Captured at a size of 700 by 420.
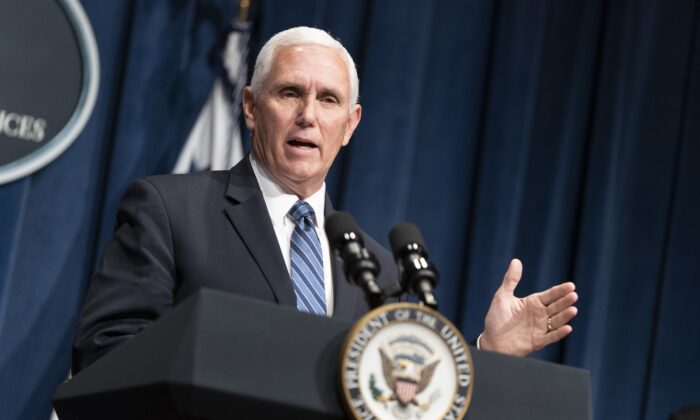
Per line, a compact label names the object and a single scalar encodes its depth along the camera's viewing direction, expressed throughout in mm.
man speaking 7101
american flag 7987
